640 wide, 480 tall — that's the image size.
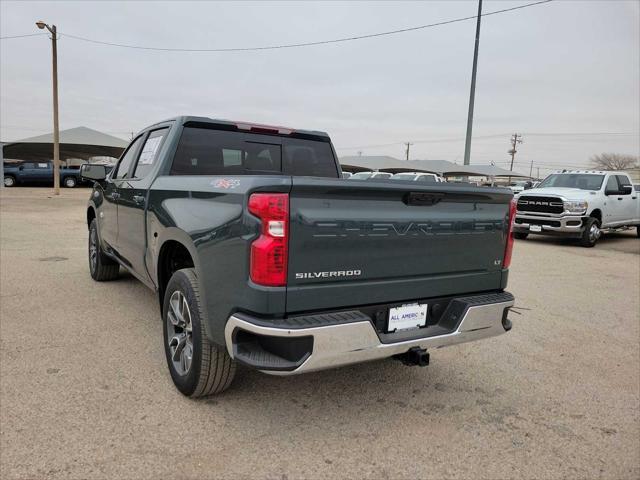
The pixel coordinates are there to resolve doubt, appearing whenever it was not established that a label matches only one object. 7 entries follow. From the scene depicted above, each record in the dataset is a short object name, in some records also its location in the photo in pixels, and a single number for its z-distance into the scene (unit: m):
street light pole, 21.15
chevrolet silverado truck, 2.35
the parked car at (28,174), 30.83
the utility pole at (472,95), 17.73
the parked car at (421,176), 18.56
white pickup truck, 11.66
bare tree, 90.00
